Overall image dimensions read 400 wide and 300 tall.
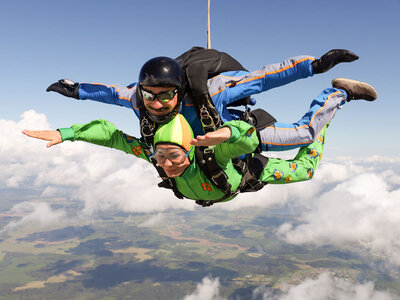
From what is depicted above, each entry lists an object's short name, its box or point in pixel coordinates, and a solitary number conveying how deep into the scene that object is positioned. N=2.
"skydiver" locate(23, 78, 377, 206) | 2.40
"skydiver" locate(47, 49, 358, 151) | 2.53
